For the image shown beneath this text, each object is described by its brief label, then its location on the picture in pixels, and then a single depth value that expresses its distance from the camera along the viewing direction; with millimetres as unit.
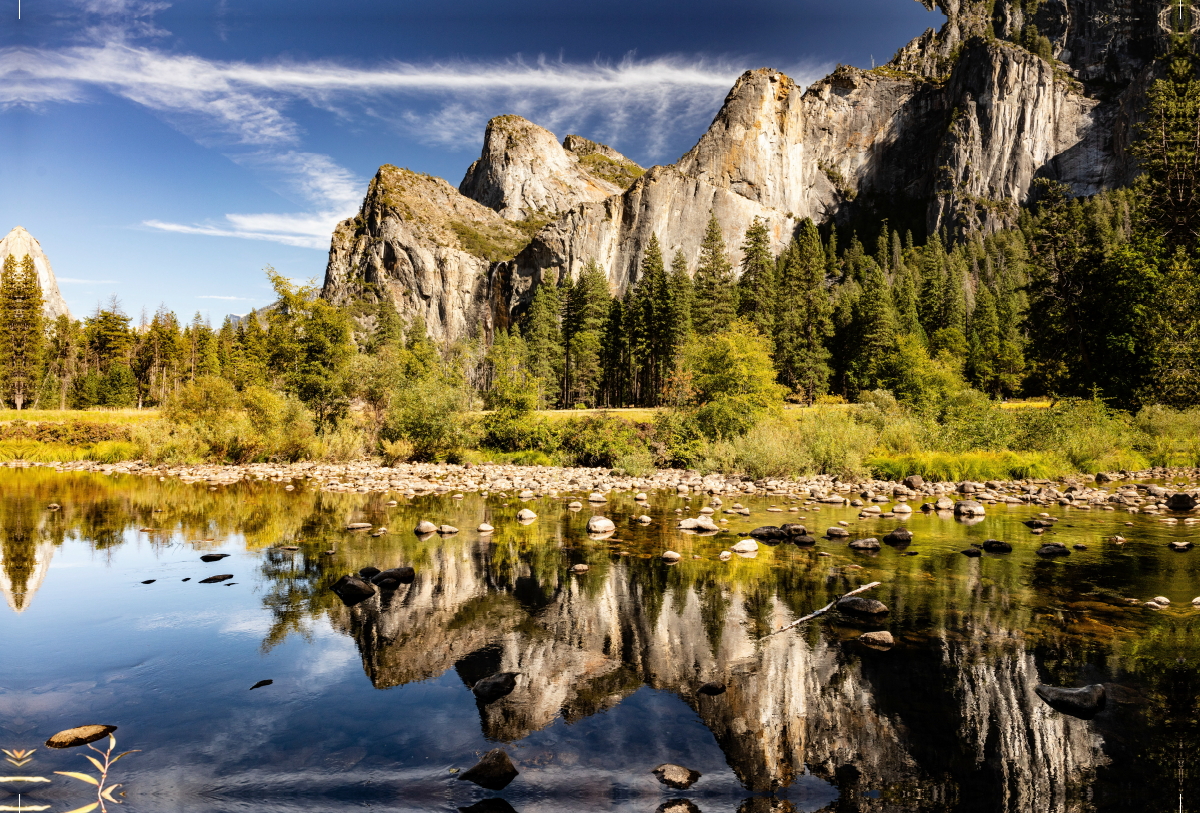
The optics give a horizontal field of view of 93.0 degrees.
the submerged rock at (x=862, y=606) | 8068
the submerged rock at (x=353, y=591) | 8859
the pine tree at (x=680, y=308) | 65312
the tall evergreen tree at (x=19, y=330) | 62844
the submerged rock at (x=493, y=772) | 4359
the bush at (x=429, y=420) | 30266
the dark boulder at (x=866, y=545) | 12078
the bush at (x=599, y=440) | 29500
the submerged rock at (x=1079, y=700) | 5387
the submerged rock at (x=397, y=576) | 9789
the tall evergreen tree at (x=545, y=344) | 74500
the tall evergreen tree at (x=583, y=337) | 77062
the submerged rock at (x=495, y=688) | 5852
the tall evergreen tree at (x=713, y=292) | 63750
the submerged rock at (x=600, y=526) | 14141
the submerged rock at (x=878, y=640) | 7012
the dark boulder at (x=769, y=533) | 13172
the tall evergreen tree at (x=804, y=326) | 66875
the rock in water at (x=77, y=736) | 4867
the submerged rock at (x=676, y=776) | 4367
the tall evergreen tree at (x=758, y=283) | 69062
